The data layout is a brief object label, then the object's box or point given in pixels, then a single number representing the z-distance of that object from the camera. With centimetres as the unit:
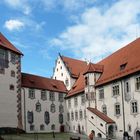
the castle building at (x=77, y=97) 2410
